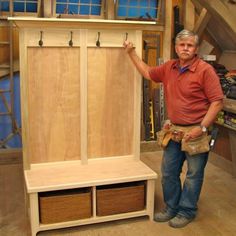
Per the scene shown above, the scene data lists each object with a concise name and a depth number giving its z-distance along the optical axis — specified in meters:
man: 2.53
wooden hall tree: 2.62
